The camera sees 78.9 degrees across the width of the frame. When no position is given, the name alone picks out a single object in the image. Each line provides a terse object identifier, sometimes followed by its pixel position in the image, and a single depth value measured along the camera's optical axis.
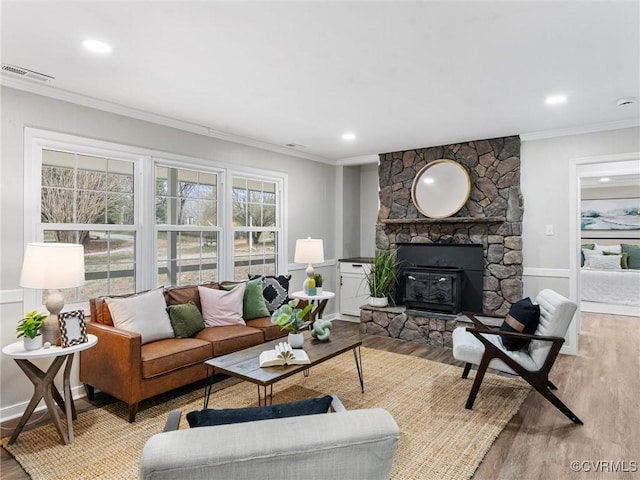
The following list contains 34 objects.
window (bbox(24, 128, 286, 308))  3.18
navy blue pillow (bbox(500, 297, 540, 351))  3.02
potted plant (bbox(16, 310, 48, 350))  2.48
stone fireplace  4.64
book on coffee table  2.62
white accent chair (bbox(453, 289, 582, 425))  2.82
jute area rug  2.24
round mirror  4.93
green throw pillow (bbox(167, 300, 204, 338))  3.41
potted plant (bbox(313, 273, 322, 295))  4.63
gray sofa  0.91
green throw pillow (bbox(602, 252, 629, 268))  7.38
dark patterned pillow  4.31
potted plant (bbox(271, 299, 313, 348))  2.88
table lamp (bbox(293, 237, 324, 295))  4.60
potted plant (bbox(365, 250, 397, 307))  5.30
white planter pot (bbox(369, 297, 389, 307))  5.30
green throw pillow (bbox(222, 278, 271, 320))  4.06
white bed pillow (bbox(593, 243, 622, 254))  7.57
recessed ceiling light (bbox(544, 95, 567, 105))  3.30
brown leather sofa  2.77
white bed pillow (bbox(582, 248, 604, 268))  7.67
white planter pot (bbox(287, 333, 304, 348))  2.99
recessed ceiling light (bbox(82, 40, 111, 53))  2.36
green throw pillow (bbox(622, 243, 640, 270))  7.39
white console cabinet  5.86
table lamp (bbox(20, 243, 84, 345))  2.53
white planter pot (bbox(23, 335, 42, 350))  2.50
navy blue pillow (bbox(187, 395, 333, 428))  1.14
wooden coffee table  2.47
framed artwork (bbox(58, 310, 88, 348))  2.59
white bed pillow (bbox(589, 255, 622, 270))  7.36
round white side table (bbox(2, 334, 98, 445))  2.46
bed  6.78
